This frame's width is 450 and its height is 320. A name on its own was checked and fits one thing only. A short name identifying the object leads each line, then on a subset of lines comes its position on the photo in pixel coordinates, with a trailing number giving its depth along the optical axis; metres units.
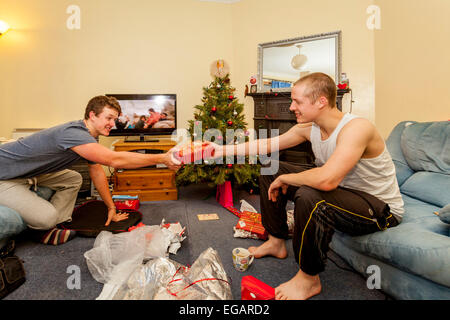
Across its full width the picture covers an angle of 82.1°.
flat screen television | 3.52
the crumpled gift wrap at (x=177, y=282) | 1.23
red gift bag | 2.86
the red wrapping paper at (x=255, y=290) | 1.24
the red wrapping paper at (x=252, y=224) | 2.00
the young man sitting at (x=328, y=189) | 1.27
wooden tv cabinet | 3.09
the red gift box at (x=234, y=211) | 2.59
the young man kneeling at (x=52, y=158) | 1.75
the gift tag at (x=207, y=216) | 2.52
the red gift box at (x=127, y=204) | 2.61
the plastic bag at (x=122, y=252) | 1.47
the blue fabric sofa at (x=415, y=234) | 1.12
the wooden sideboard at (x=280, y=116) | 3.52
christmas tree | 2.83
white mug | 1.58
